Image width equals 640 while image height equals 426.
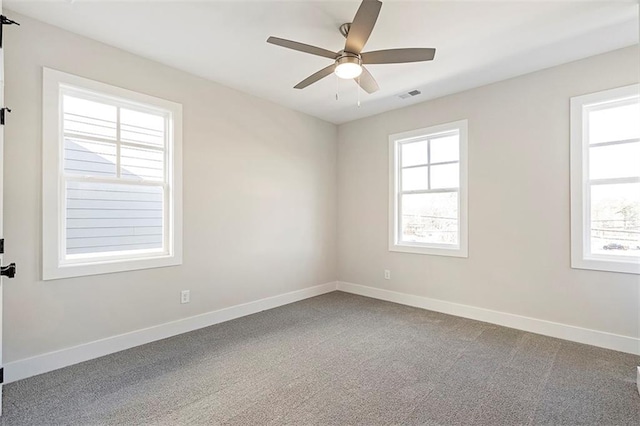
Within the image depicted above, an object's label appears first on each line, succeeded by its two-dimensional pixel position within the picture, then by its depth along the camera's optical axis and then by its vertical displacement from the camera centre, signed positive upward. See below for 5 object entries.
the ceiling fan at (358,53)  2.06 +1.18
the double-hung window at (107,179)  2.63 +0.31
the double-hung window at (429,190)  4.00 +0.31
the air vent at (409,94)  3.98 +1.51
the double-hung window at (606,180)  2.97 +0.32
